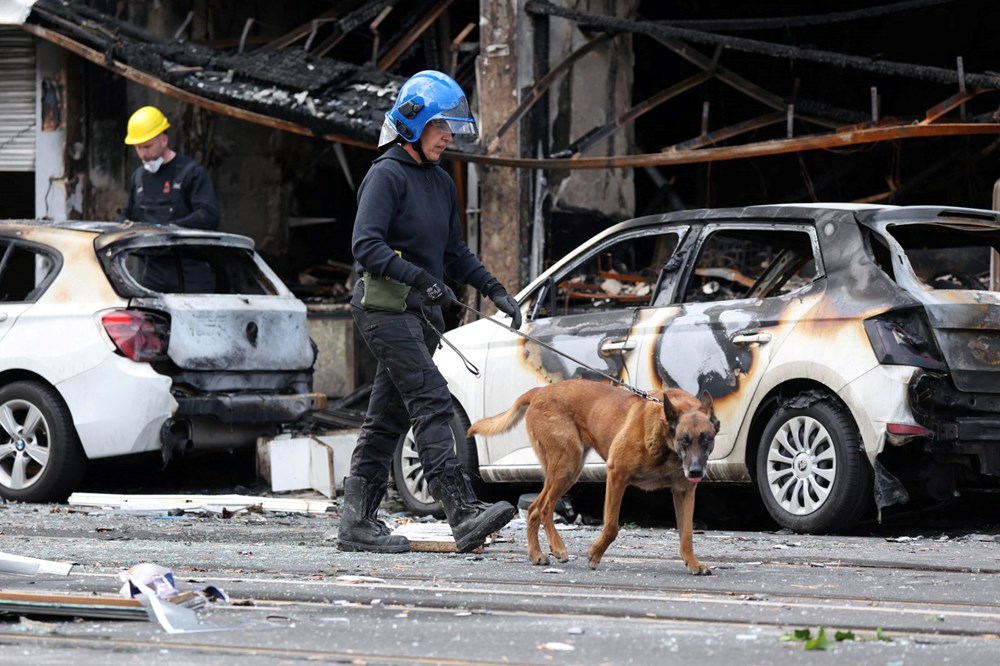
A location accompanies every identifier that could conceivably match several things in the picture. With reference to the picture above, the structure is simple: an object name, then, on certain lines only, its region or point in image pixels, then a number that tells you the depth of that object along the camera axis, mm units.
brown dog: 14516
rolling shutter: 33906
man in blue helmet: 15906
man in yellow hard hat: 26375
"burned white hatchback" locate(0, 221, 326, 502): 22562
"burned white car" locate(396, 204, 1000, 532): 18062
